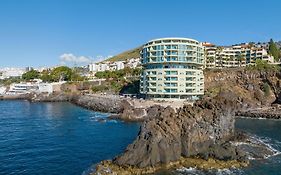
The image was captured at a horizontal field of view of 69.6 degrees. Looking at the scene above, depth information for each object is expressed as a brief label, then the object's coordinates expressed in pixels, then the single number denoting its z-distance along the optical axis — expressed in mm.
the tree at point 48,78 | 124067
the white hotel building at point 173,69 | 70001
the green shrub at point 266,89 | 74976
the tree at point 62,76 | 121592
